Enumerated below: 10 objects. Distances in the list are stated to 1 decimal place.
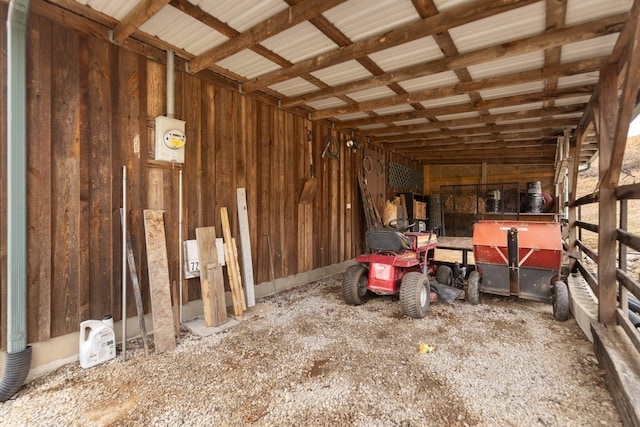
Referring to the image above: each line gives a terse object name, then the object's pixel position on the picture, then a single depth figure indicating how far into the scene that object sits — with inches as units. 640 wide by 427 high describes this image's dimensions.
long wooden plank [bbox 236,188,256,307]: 152.9
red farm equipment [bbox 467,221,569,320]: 136.9
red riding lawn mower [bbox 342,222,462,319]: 133.3
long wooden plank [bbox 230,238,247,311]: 141.9
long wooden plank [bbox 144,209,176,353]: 106.7
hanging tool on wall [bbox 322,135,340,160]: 217.0
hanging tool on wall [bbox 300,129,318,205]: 194.1
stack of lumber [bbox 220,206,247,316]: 140.2
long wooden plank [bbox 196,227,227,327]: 125.3
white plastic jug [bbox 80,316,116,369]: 94.8
